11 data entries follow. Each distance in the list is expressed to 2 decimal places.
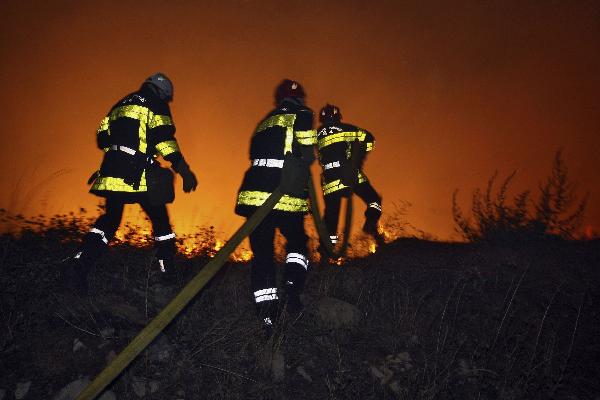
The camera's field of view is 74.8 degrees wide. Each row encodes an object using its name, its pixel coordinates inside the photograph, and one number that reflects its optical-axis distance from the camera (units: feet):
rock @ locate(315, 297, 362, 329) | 10.92
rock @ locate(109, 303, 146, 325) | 9.44
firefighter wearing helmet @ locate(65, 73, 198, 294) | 11.28
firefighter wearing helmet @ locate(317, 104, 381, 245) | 18.11
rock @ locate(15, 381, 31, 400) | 6.91
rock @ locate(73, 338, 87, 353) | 8.07
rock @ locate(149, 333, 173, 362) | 8.11
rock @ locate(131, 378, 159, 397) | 7.25
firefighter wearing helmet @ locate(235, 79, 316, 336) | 10.85
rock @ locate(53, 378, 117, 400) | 6.99
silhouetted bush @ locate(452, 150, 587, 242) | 18.79
